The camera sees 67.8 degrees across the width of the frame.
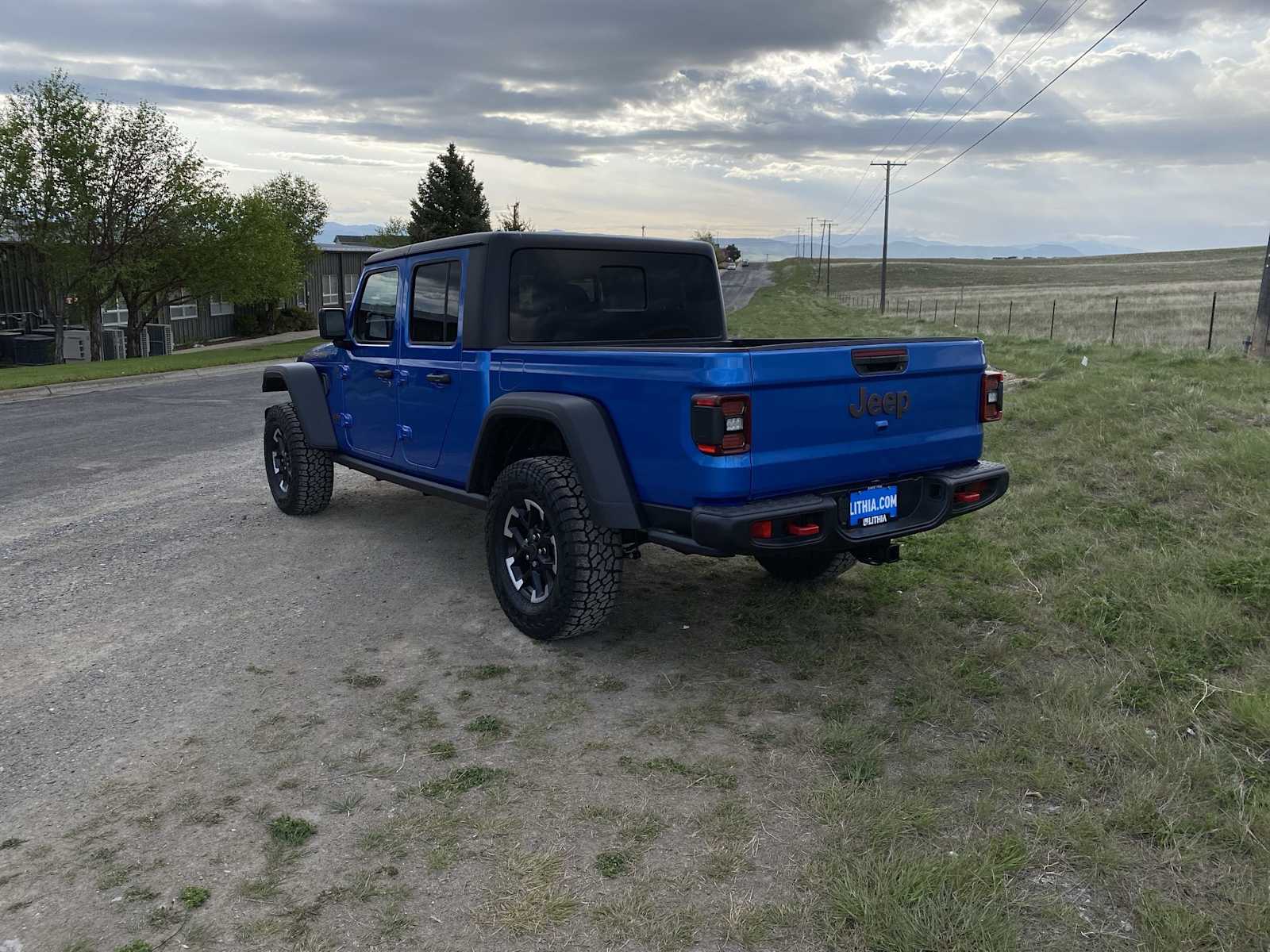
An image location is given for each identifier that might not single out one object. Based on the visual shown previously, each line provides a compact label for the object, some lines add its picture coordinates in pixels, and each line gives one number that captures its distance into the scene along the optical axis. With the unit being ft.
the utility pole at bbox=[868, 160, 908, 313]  154.72
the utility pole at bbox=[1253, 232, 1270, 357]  49.52
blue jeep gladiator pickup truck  12.53
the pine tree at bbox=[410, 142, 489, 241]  184.75
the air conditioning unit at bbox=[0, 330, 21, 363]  93.45
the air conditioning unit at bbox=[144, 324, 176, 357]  107.76
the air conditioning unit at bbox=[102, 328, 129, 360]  100.99
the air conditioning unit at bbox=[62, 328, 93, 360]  90.84
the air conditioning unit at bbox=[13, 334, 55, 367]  92.07
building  100.12
